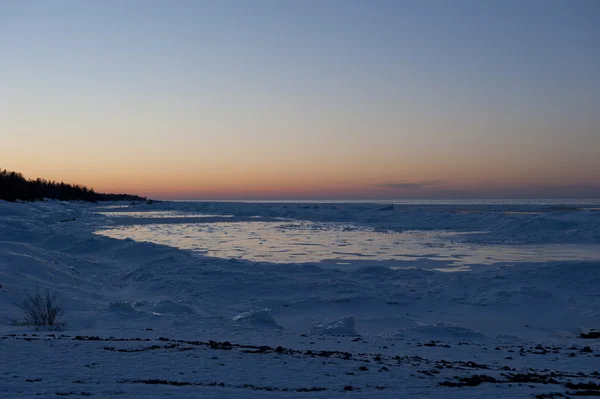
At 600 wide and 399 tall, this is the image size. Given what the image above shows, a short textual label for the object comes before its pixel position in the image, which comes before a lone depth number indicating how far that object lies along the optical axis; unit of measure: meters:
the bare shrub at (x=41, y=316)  10.95
